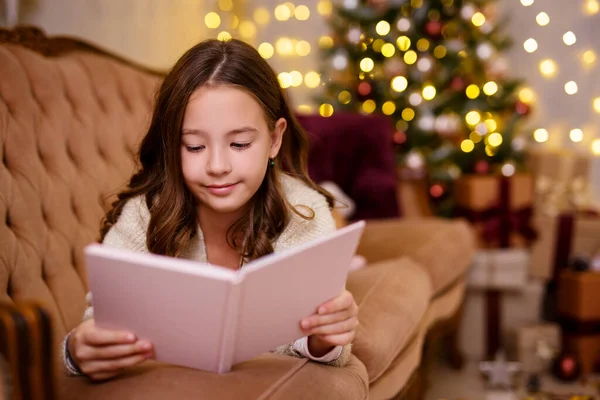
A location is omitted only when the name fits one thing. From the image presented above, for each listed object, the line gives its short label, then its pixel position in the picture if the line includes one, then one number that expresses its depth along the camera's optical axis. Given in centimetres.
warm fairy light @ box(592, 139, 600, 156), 354
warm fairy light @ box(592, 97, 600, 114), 349
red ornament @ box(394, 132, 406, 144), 362
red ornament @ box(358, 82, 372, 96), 370
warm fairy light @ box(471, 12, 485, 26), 353
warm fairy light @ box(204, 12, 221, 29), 423
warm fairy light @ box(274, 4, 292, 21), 458
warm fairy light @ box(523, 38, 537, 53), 307
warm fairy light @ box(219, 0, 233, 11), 443
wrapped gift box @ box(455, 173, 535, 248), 315
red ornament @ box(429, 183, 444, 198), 353
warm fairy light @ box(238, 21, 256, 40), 464
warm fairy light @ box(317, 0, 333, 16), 423
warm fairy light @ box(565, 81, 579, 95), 361
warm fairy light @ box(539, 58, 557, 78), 350
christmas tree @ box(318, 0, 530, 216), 351
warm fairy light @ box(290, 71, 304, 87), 448
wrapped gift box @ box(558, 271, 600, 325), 273
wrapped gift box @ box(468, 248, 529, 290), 299
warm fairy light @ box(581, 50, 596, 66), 353
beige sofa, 108
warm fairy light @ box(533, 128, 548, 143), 366
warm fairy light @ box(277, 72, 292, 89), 446
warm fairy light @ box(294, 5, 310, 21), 457
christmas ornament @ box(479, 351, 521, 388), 262
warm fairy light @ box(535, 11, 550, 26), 323
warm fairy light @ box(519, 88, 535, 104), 370
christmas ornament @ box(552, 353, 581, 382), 268
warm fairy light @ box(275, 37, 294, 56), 457
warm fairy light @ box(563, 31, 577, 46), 265
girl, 112
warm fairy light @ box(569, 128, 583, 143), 346
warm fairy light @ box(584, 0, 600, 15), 316
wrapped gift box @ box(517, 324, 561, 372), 286
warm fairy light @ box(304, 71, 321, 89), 441
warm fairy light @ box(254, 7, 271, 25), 473
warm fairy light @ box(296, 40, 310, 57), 464
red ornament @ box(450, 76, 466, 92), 355
